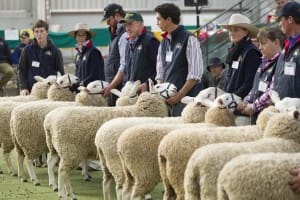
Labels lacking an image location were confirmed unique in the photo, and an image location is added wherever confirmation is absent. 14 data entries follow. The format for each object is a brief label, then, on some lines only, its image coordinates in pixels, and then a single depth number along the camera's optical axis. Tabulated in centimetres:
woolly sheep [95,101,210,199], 1377
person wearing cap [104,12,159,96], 1709
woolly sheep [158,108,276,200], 1155
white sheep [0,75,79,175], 1937
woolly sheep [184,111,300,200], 1029
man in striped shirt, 1542
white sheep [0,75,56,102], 2003
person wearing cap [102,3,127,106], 1884
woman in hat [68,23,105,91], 1931
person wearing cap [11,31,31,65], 3975
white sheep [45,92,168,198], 1543
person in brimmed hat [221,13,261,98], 1456
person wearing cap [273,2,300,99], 1199
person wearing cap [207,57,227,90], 2242
